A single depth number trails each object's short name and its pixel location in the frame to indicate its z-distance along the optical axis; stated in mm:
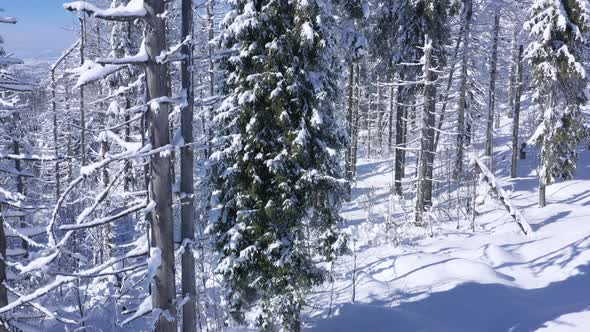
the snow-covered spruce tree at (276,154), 8297
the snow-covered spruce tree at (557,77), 18141
